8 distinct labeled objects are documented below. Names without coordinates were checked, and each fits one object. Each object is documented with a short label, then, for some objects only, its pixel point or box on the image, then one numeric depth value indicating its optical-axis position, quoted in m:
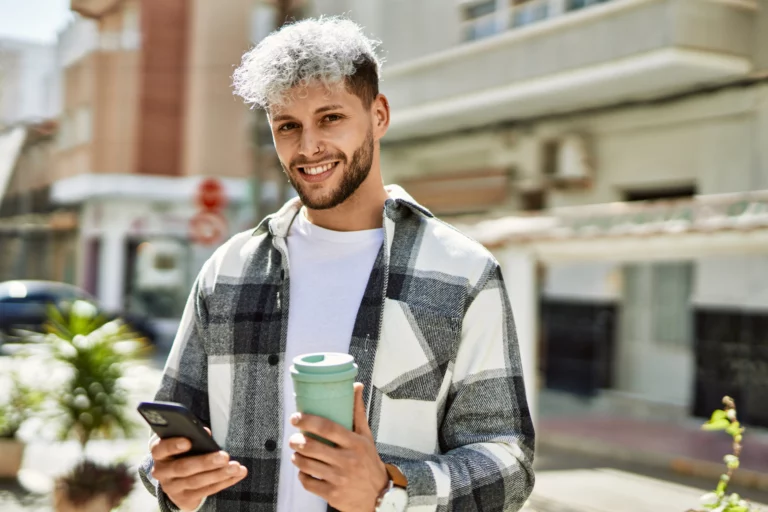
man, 1.75
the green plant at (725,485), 3.07
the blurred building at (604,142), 10.05
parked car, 15.92
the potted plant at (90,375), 6.74
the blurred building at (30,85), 24.67
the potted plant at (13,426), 7.28
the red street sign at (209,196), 14.39
